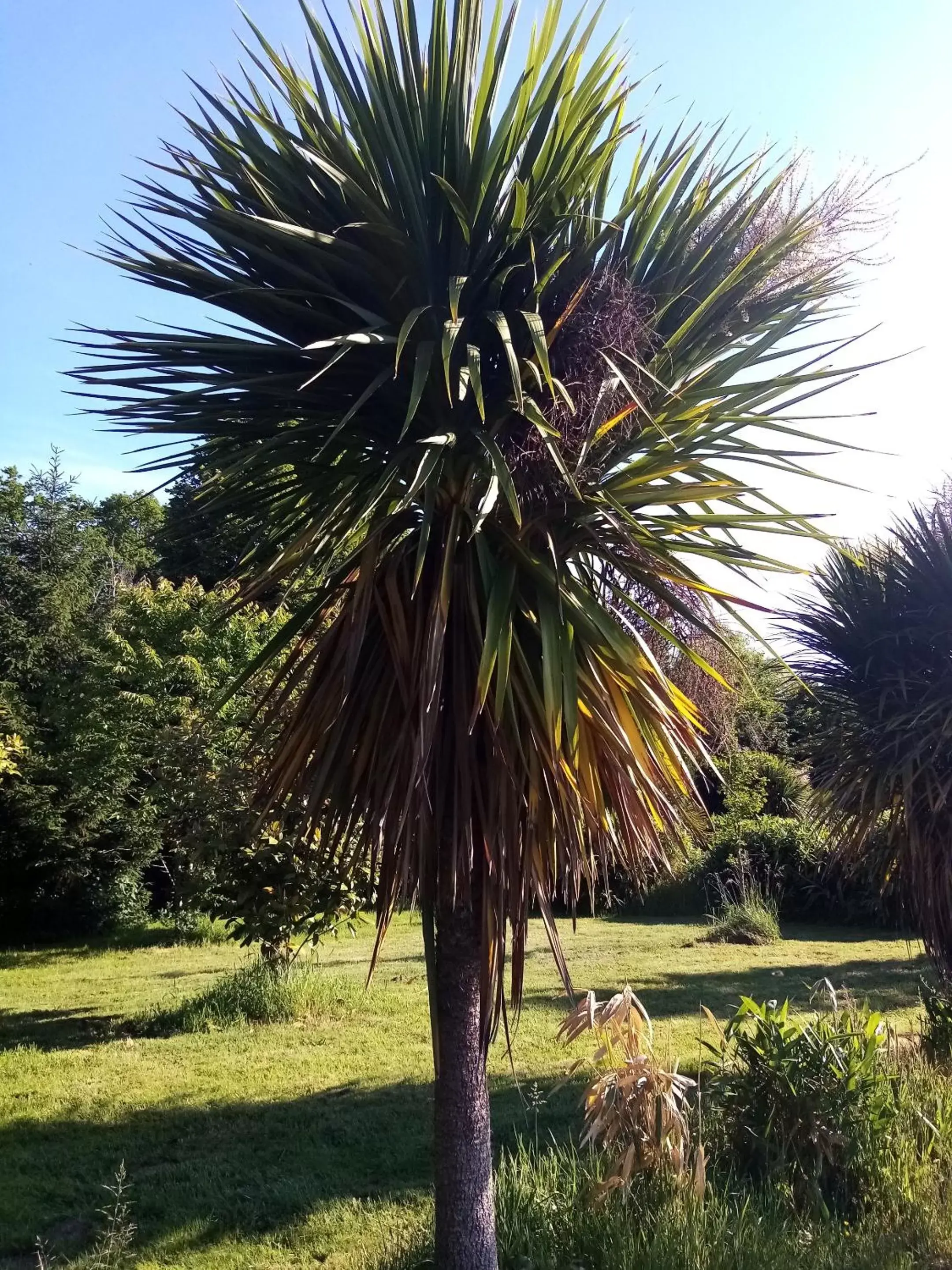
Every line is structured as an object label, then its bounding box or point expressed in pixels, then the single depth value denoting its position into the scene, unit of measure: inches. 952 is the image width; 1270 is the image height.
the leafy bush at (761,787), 616.4
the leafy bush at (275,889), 317.4
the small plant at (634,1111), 132.6
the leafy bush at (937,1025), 209.6
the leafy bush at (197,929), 585.0
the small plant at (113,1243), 133.3
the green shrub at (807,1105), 147.7
